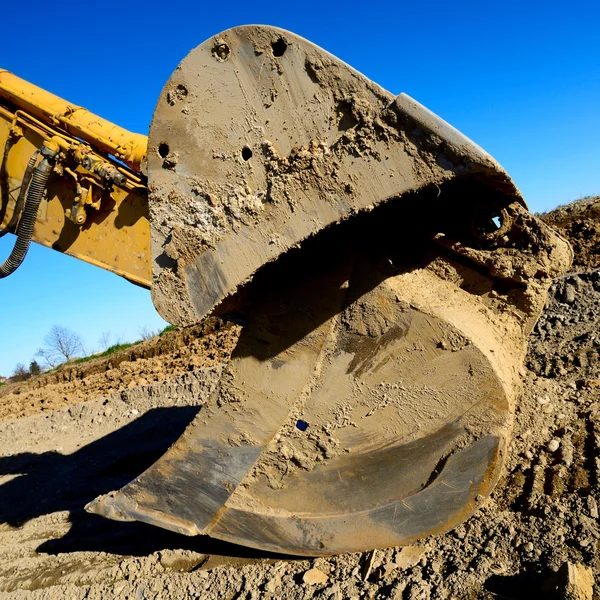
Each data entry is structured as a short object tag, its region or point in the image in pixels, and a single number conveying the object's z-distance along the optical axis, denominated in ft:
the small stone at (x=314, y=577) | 7.84
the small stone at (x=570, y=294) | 16.44
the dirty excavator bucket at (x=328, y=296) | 6.78
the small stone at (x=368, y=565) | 7.70
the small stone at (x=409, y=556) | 7.61
